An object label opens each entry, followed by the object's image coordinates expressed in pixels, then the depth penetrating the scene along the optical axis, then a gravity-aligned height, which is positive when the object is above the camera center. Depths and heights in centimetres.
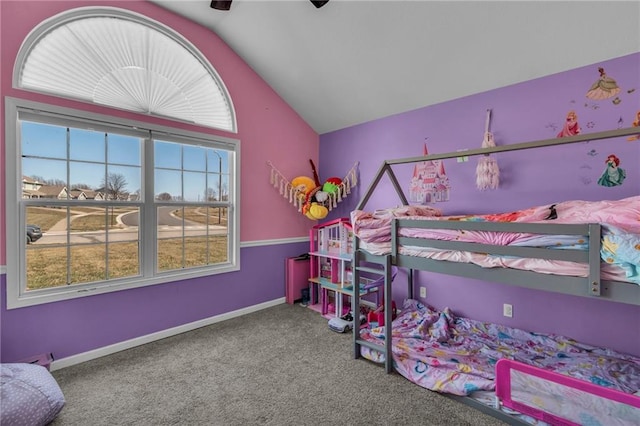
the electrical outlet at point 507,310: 243 -87
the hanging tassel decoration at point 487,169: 244 +36
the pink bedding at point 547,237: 120 -15
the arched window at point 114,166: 211 +41
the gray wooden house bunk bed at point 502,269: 127 -34
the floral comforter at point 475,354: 179 -107
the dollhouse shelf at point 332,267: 310 -69
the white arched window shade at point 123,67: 217 +129
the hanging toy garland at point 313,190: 356 +26
